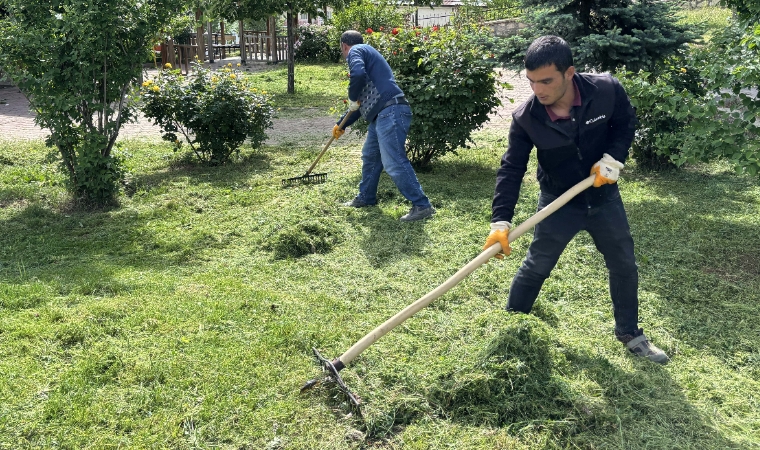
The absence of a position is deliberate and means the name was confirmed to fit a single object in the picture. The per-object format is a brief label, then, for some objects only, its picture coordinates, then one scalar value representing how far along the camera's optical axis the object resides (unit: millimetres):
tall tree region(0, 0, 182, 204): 5930
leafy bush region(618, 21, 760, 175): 4328
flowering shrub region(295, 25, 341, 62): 23953
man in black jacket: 3238
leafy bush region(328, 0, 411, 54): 22203
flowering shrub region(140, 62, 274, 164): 8047
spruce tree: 7762
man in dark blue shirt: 6043
